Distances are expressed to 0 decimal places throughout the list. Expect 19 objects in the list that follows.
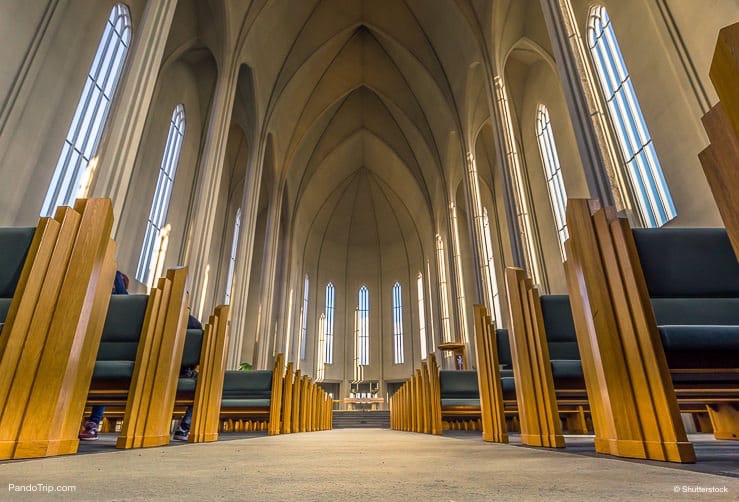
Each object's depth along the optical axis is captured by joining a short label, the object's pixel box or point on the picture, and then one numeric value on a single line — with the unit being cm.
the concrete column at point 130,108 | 454
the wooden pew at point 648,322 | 152
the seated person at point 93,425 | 315
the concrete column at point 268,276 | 1169
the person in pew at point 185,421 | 337
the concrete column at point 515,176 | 787
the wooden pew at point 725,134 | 85
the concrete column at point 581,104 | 522
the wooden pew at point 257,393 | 466
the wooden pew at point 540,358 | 236
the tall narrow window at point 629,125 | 652
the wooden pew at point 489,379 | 299
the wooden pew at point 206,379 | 313
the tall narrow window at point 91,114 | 637
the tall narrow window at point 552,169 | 969
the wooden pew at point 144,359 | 233
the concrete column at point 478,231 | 1039
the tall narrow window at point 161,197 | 922
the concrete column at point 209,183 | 725
